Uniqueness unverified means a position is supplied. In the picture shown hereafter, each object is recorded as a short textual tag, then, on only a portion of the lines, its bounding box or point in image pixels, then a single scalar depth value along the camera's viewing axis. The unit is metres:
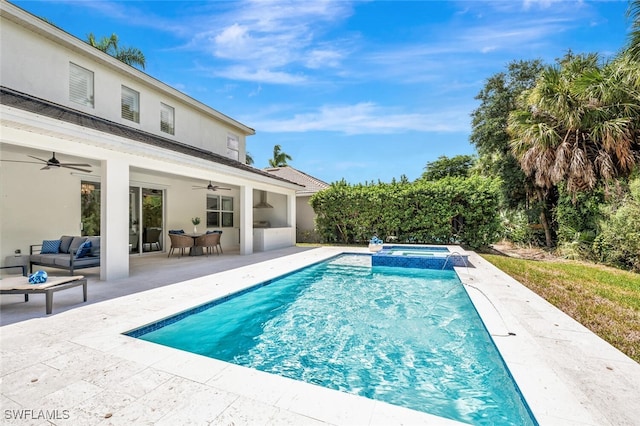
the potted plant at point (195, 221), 13.55
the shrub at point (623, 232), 9.41
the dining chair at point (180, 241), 11.24
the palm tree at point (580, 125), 9.41
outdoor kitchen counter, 14.12
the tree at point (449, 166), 35.97
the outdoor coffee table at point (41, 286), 4.72
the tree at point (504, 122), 16.58
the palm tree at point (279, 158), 41.66
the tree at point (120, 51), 25.64
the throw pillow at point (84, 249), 7.61
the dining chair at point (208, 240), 11.64
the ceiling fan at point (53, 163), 7.25
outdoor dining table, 11.99
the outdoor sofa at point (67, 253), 7.36
